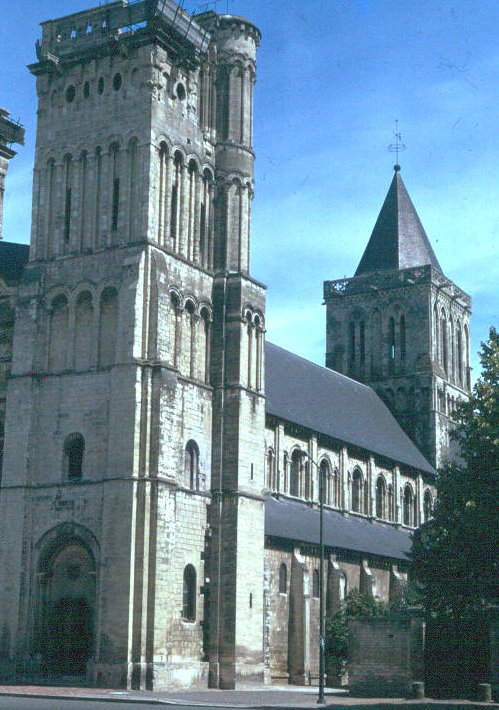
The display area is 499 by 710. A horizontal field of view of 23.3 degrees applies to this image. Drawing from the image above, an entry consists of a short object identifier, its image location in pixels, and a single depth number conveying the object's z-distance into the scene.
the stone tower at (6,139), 58.75
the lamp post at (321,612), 41.07
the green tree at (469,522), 36.59
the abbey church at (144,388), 43.28
